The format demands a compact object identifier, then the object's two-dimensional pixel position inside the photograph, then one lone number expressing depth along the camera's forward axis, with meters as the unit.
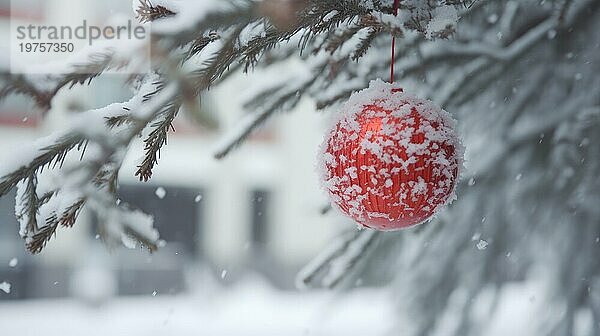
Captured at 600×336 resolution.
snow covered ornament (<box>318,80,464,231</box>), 0.75
